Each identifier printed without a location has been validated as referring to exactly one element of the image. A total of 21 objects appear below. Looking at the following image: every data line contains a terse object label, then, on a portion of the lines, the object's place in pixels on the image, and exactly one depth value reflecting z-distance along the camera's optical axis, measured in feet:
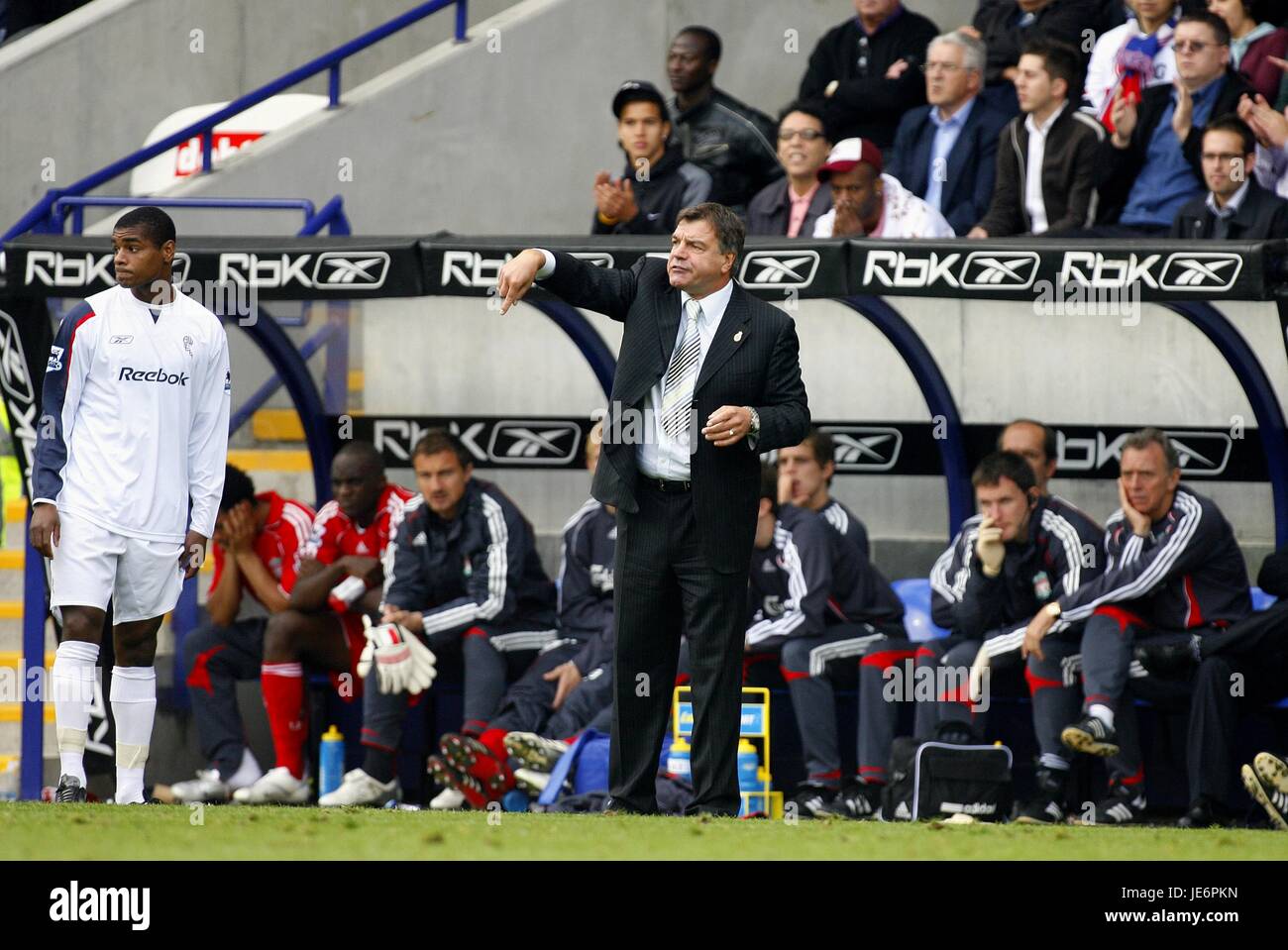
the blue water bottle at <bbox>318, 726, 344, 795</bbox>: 59.82
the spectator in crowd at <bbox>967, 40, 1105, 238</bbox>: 62.23
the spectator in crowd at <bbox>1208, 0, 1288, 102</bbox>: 64.54
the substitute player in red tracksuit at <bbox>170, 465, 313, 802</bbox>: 60.44
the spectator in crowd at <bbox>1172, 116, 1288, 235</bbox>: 56.95
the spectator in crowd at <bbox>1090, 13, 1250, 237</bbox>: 62.13
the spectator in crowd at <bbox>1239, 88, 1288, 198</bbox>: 59.00
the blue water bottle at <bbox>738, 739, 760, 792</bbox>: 55.01
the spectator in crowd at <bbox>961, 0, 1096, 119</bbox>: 68.26
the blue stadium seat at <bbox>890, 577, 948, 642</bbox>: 58.59
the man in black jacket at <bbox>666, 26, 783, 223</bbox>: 69.00
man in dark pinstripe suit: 39.91
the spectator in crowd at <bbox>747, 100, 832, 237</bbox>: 64.59
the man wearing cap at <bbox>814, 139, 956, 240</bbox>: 61.16
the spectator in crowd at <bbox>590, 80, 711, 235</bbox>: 66.13
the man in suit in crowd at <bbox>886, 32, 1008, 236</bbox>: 65.67
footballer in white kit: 43.16
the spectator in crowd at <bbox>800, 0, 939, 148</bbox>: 71.00
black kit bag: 52.31
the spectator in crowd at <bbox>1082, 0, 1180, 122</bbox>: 66.59
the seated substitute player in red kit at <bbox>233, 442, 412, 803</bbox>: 59.47
